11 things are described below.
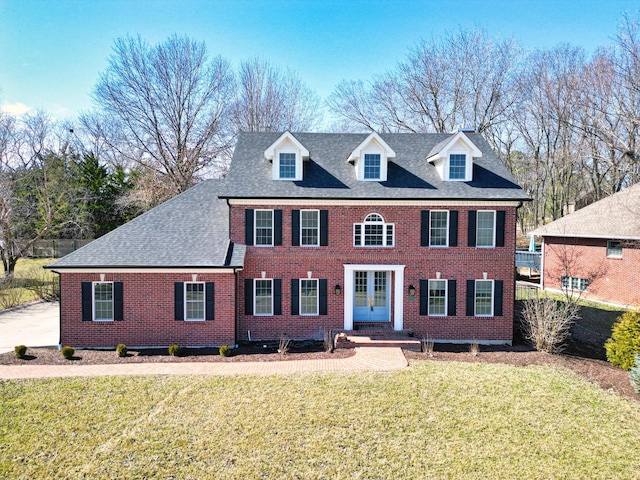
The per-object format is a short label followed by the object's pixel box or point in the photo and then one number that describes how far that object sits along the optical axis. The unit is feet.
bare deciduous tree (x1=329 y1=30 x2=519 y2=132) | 108.47
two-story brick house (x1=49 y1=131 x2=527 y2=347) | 47.98
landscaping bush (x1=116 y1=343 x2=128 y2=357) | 41.78
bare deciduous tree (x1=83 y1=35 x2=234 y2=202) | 98.99
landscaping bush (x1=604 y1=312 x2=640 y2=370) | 37.56
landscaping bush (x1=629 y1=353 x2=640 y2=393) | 32.68
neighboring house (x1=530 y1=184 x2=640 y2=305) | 65.31
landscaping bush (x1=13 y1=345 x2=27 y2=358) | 40.32
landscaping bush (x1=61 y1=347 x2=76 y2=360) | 40.47
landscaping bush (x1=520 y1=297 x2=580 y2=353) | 43.04
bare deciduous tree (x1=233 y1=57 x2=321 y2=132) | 112.37
